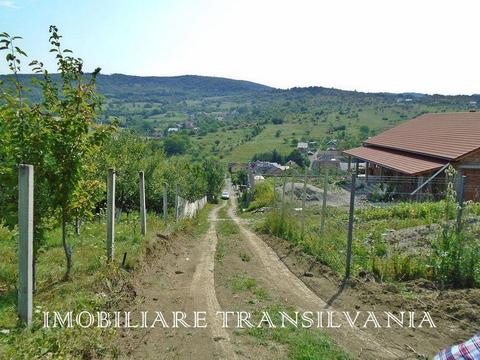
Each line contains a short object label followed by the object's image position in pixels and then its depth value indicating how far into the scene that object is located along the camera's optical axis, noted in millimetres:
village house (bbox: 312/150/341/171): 75844
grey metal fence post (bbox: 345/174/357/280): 7781
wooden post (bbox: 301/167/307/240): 11286
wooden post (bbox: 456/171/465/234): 7508
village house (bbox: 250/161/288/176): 87056
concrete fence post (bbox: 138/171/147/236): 9711
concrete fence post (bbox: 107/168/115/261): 7133
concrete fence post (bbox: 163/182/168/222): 13184
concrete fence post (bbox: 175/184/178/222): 15970
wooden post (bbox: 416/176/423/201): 21512
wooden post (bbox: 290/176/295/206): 12780
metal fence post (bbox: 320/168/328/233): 10047
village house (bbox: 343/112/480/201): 25625
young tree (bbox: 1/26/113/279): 5273
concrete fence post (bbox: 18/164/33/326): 4332
